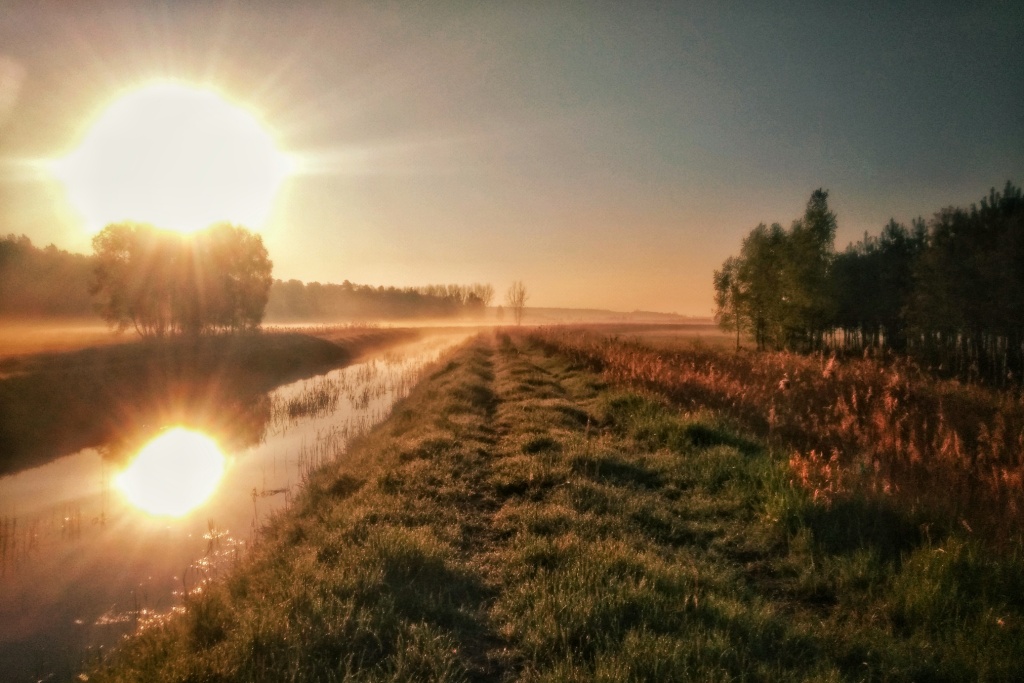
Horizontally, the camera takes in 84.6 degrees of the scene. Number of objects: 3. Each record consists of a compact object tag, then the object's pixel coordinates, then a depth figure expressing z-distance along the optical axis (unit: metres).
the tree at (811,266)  41.28
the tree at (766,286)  44.19
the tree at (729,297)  51.91
